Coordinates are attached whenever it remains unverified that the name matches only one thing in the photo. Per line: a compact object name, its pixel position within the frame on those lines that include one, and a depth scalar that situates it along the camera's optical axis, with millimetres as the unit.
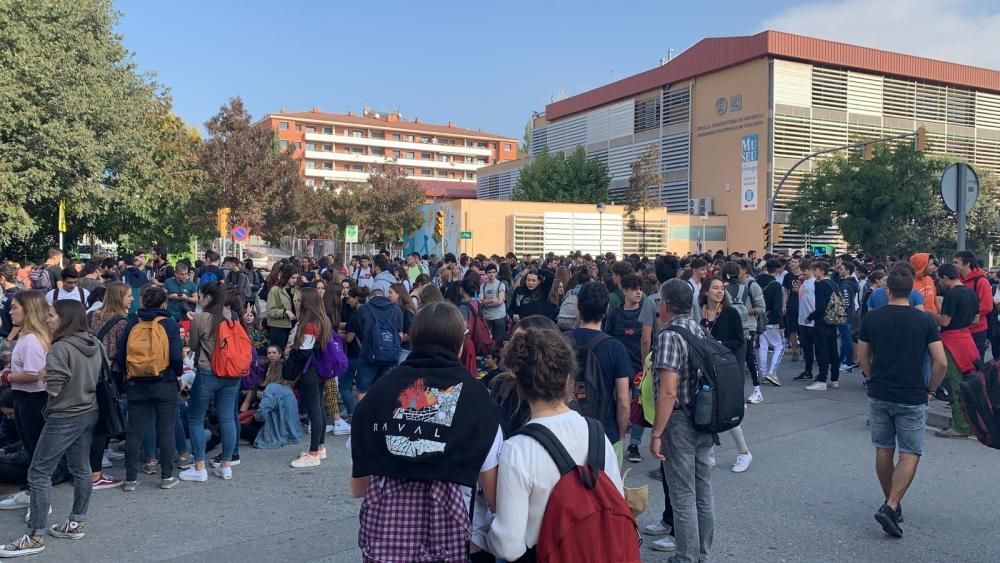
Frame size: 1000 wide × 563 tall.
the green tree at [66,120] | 19438
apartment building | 95562
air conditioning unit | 43375
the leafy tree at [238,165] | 31453
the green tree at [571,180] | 47312
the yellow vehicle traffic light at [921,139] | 24766
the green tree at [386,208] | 42938
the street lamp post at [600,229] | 38844
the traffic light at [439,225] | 26594
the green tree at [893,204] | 31594
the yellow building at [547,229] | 37375
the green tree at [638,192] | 36838
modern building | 41375
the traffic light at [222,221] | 23859
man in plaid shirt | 4230
